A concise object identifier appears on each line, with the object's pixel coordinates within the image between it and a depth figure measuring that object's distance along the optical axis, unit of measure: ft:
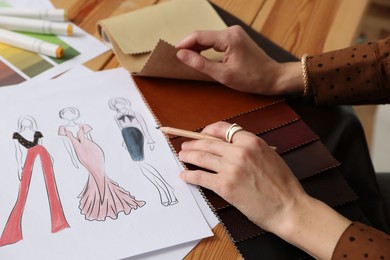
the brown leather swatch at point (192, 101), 2.22
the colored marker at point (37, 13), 2.61
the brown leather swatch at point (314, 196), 1.86
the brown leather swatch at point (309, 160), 2.09
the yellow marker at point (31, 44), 2.47
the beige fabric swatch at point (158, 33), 2.36
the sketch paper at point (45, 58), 2.38
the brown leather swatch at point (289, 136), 2.17
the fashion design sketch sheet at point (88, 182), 1.72
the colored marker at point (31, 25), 2.54
